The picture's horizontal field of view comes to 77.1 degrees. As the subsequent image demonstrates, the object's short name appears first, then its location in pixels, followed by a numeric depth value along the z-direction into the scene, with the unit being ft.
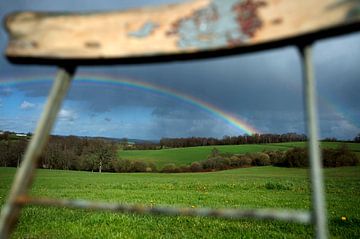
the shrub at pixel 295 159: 130.84
